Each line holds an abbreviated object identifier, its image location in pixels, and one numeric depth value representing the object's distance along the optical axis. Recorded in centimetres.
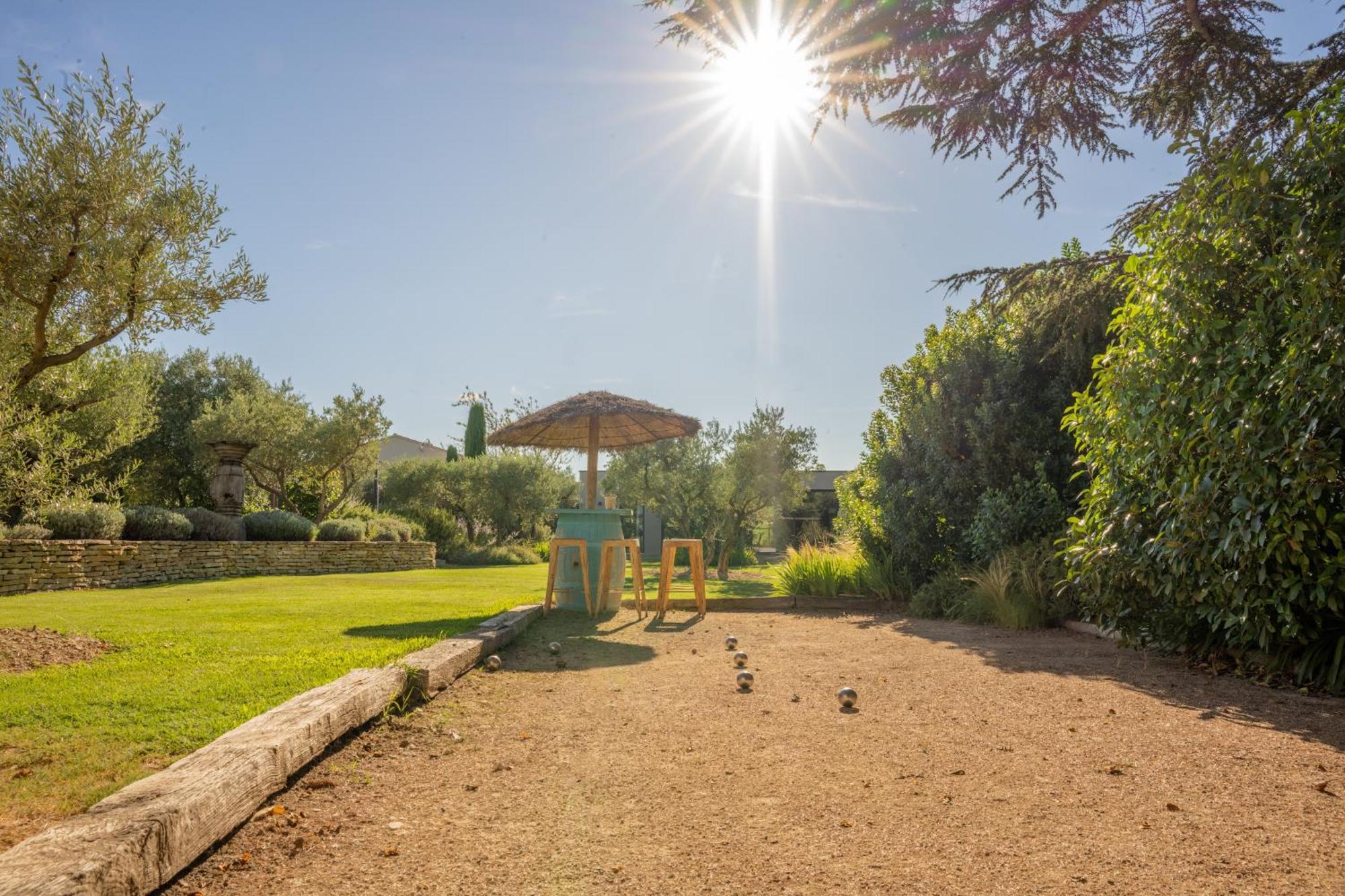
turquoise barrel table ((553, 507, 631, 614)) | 838
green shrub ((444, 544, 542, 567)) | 2083
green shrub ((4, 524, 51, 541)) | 1041
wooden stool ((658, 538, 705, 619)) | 806
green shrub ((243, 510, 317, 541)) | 1528
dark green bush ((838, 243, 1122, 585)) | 795
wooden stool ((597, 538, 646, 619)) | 812
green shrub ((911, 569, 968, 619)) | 837
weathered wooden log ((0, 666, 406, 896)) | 175
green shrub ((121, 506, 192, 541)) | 1263
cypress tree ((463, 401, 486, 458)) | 3056
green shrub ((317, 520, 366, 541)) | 1650
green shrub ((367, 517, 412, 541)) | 1778
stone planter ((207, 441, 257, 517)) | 1493
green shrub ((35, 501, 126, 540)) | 1100
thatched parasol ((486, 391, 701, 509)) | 870
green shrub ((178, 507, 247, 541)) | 1409
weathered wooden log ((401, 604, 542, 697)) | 407
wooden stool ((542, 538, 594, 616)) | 777
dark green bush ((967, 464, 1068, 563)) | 800
